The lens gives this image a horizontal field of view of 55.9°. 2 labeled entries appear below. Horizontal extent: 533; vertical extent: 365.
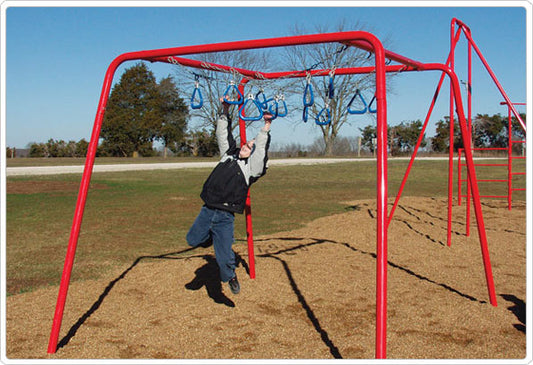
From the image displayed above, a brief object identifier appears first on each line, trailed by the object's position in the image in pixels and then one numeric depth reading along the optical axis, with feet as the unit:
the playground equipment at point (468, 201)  28.91
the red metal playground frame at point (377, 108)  10.78
